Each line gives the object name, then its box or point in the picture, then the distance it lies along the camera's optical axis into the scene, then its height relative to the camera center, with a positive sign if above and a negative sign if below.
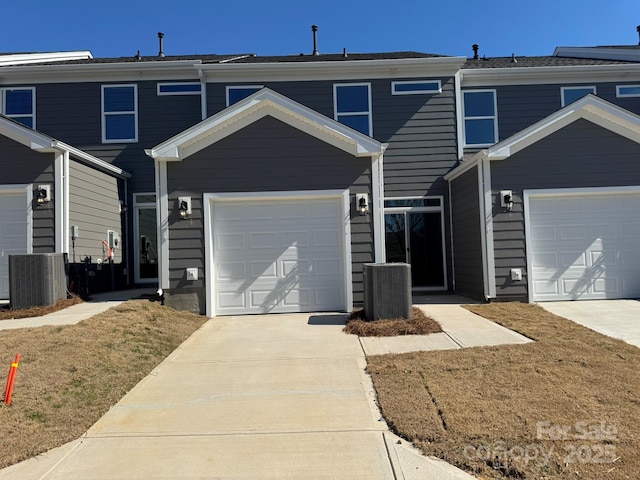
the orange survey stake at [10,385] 3.98 -1.16
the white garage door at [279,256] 8.73 -0.08
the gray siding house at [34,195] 8.91 +1.30
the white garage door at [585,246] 9.24 -0.05
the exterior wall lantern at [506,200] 9.12 +0.95
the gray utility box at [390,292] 7.22 -0.72
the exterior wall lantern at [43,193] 8.86 +1.31
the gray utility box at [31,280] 8.00 -0.41
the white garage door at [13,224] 9.09 +0.71
